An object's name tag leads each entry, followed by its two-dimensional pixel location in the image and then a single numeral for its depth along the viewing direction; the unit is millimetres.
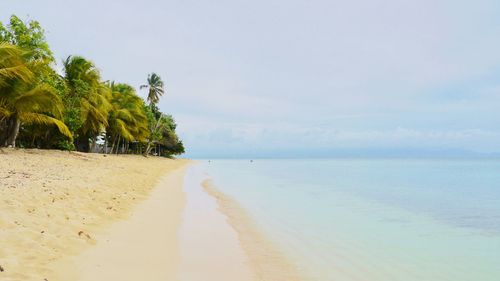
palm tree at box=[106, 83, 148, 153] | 35188
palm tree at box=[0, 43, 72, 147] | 15508
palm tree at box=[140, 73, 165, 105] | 56156
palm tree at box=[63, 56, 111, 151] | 24906
